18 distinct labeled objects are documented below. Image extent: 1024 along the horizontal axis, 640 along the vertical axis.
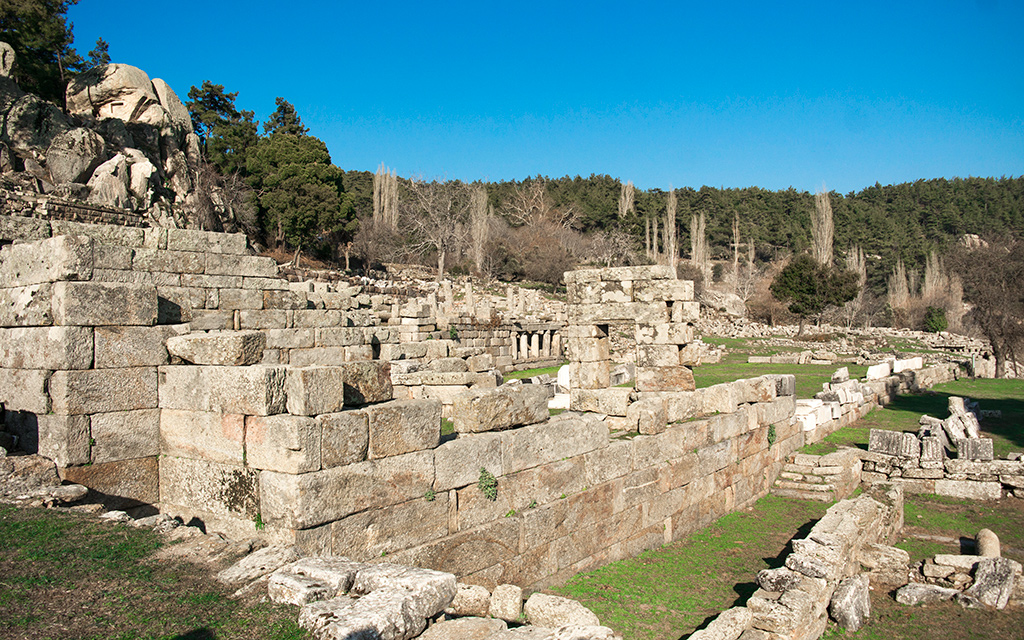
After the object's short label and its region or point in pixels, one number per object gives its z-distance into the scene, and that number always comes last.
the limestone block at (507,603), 5.06
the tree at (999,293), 23.23
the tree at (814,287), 46.16
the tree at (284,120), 51.40
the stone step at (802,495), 11.14
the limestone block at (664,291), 13.00
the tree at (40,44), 32.31
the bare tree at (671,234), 67.62
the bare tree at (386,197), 64.06
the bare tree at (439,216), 54.97
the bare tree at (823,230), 65.75
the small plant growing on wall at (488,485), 6.21
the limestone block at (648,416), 8.73
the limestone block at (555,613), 4.88
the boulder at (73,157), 26.88
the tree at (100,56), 37.69
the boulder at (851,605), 6.67
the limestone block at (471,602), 4.60
